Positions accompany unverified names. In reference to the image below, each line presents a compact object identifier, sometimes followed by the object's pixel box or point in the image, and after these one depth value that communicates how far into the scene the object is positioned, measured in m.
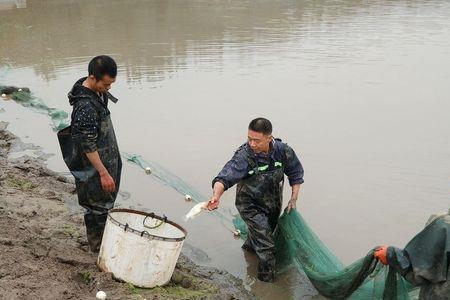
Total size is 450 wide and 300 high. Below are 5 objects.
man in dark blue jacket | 4.28
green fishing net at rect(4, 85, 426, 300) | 3.40
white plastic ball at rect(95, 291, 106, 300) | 3.57
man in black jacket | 3.80
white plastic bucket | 3.64
